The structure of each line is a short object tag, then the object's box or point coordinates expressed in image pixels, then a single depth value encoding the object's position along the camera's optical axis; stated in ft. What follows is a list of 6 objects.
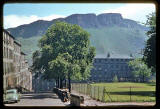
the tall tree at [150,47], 134.72
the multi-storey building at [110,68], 593.42
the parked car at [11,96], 101.93
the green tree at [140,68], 399.79
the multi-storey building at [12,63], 197.67
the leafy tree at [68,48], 160.56
